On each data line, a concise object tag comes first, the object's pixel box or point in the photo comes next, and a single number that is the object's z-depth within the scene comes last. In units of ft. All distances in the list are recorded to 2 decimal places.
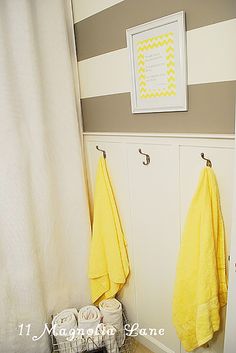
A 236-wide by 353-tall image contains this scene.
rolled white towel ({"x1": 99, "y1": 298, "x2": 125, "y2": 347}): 5.62
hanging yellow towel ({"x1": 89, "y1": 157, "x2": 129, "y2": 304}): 5.50
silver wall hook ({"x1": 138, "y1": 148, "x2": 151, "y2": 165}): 4.77
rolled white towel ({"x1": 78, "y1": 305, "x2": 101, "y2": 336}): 5.33
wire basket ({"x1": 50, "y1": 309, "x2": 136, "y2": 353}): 5.23
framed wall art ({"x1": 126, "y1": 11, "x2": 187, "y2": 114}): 3.92
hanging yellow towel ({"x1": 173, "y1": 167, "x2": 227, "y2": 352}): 3.89
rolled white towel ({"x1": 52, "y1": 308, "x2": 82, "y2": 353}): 5.23
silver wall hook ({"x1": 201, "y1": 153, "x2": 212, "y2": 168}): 3.93
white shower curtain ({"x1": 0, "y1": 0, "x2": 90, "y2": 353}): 4.72
